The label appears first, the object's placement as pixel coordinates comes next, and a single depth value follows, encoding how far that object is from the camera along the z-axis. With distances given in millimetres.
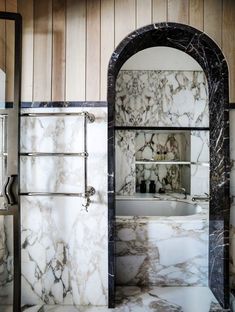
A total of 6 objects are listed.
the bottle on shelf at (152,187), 3864
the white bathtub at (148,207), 3443
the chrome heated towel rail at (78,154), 1854
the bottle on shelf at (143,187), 3876
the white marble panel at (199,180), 3475
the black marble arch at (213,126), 1929
